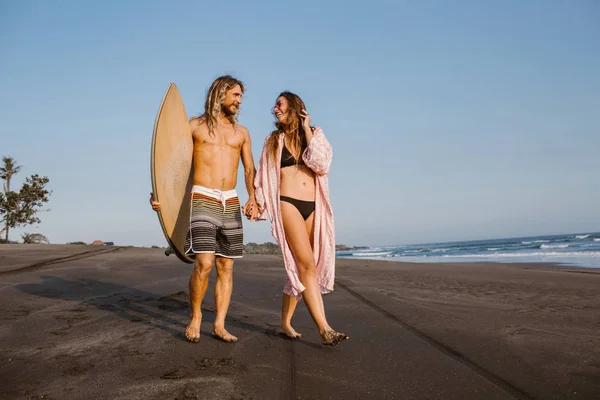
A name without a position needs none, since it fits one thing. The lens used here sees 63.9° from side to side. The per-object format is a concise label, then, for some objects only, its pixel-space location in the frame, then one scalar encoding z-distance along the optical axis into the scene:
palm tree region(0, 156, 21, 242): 29.83
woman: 3.74
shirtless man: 3.80
